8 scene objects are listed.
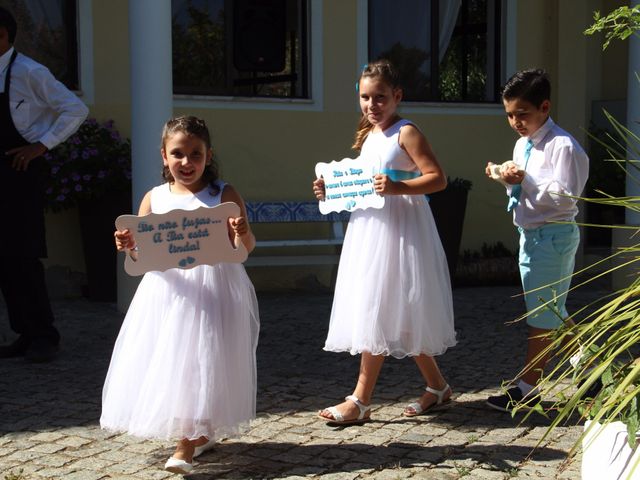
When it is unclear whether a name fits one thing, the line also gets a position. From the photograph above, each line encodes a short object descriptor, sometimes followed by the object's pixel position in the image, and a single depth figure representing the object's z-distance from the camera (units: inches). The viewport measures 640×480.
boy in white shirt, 175.8
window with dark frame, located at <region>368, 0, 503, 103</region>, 386.6
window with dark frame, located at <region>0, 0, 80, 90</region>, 328.2
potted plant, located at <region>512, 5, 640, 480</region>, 102.5
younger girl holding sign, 146.6
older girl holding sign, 175.0
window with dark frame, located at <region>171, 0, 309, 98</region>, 352.5
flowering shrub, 307.4
